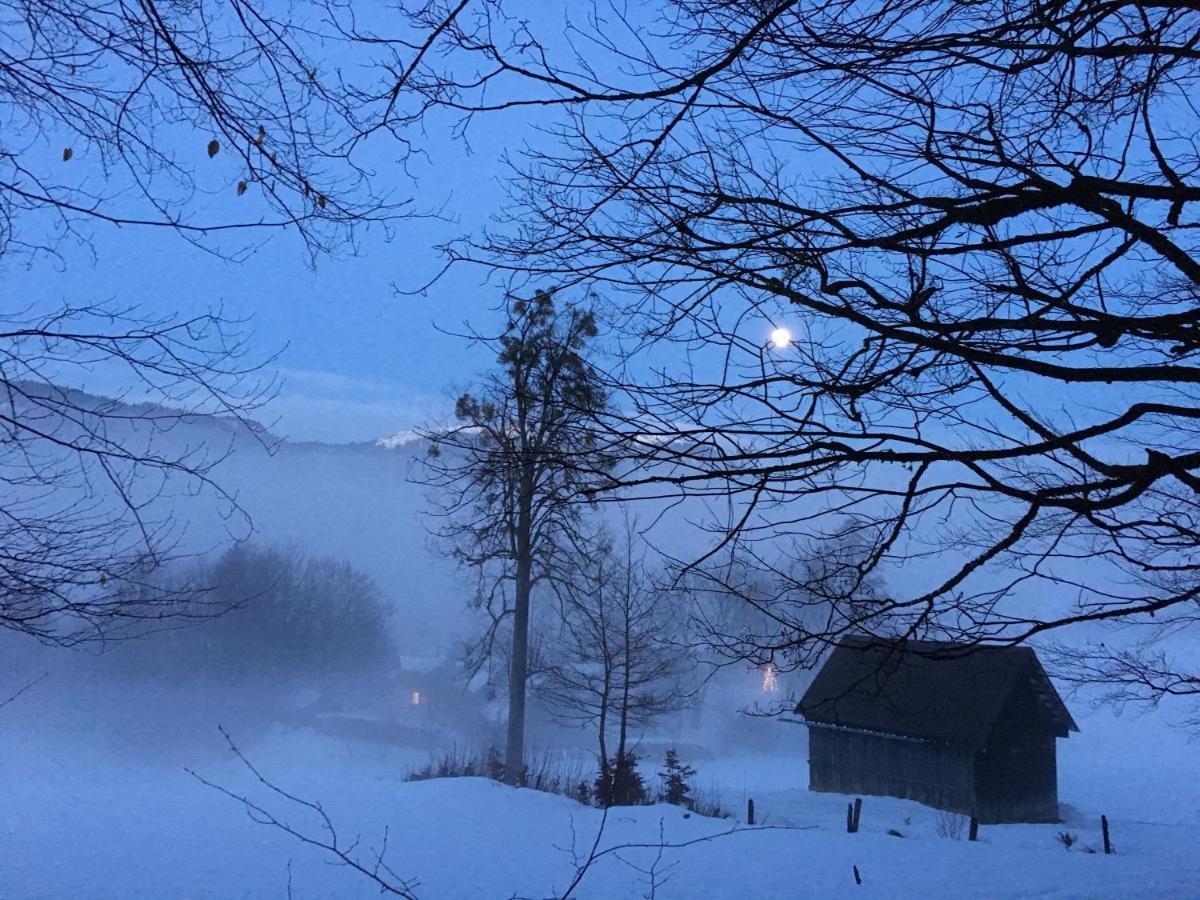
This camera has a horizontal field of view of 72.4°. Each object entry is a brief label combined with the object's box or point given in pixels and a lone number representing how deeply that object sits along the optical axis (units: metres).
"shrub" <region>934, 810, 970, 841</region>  15.46
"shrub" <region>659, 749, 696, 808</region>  15.48
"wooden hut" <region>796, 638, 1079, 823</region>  18.38
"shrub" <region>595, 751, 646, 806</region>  14.34
